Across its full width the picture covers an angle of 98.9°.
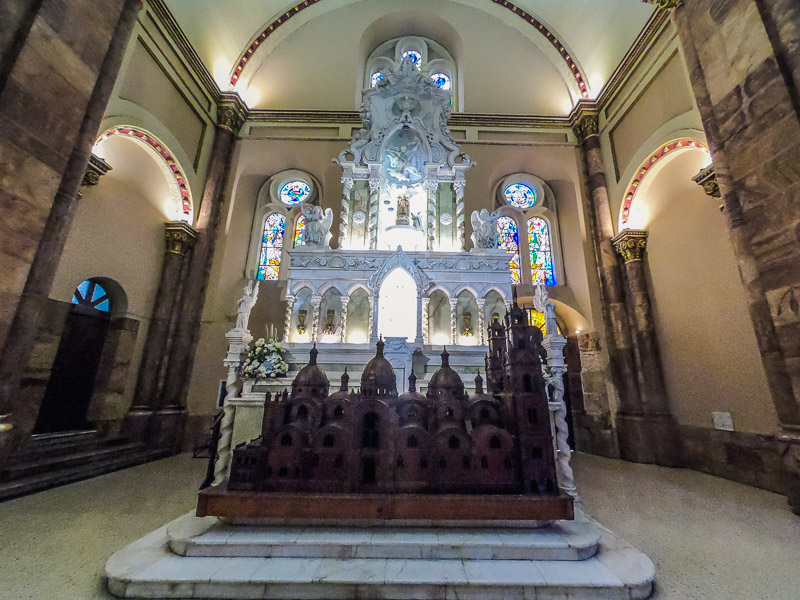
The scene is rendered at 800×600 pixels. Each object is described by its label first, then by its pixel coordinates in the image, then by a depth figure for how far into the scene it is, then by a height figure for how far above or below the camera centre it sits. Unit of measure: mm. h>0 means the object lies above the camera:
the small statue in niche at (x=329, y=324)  7074 +1216
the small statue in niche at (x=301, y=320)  7000 +1271
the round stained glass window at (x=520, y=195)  10195 +5637
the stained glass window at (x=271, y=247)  9461 +3750
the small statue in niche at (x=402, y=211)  7957 +4019
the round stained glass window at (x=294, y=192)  10023 +5463
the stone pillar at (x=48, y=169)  3613 +2343
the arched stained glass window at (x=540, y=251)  9617 +3884
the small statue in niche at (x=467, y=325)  7098 +1265
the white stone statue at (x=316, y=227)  7566 +3408
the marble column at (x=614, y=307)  6812 +1819
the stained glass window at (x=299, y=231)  9711 +4256
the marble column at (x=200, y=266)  7330 +2653
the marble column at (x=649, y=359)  6375 +653
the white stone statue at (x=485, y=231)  7719 +3460
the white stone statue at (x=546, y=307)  5152 +1264
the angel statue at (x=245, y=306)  5434 +1237
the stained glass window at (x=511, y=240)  9565 +4154
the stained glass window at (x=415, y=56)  11406 +10716
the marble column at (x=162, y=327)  6789 +1120
